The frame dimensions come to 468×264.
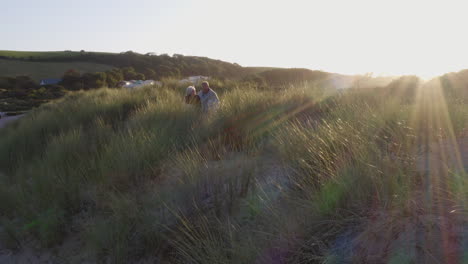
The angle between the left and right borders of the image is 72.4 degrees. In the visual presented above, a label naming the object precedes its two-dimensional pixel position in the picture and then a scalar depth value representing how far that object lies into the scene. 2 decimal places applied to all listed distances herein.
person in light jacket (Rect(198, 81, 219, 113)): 7.76
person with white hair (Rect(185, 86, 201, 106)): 8.52
